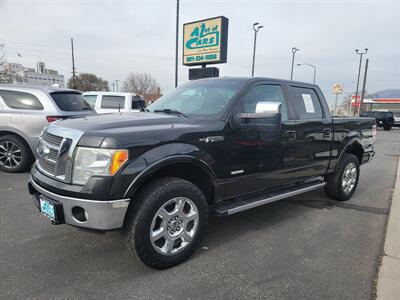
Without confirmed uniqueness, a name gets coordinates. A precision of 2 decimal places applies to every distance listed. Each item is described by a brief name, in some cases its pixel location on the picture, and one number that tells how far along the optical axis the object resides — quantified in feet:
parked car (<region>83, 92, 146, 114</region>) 33.19
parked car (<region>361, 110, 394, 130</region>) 91.19
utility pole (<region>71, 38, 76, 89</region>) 129.53
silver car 18.84
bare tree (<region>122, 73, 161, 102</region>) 185.26
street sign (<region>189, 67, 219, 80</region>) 56.65
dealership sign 56.08
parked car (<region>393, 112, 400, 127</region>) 98.08
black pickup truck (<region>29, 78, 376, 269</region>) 7.63
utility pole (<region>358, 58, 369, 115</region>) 115.77
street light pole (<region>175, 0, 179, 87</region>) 45.99
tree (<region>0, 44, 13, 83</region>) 87.10
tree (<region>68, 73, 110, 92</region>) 192.90
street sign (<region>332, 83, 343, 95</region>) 112.16
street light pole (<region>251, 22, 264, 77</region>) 72.07
